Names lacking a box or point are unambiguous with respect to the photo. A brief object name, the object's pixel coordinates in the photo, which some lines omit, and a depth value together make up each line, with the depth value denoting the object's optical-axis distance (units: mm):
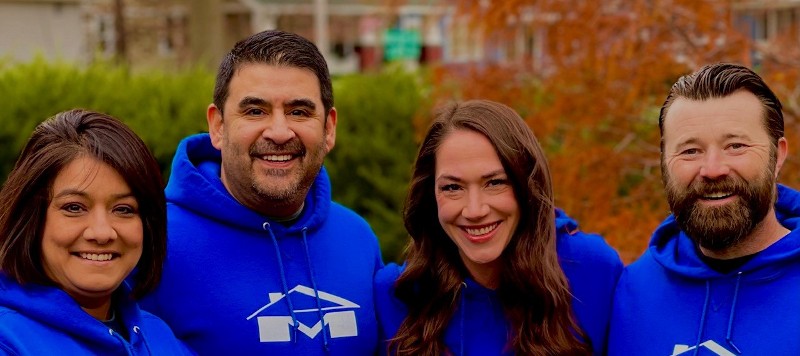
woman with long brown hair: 3684
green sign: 16625
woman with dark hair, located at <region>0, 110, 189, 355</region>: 3033
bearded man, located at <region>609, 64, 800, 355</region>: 3350
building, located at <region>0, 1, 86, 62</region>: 17312
